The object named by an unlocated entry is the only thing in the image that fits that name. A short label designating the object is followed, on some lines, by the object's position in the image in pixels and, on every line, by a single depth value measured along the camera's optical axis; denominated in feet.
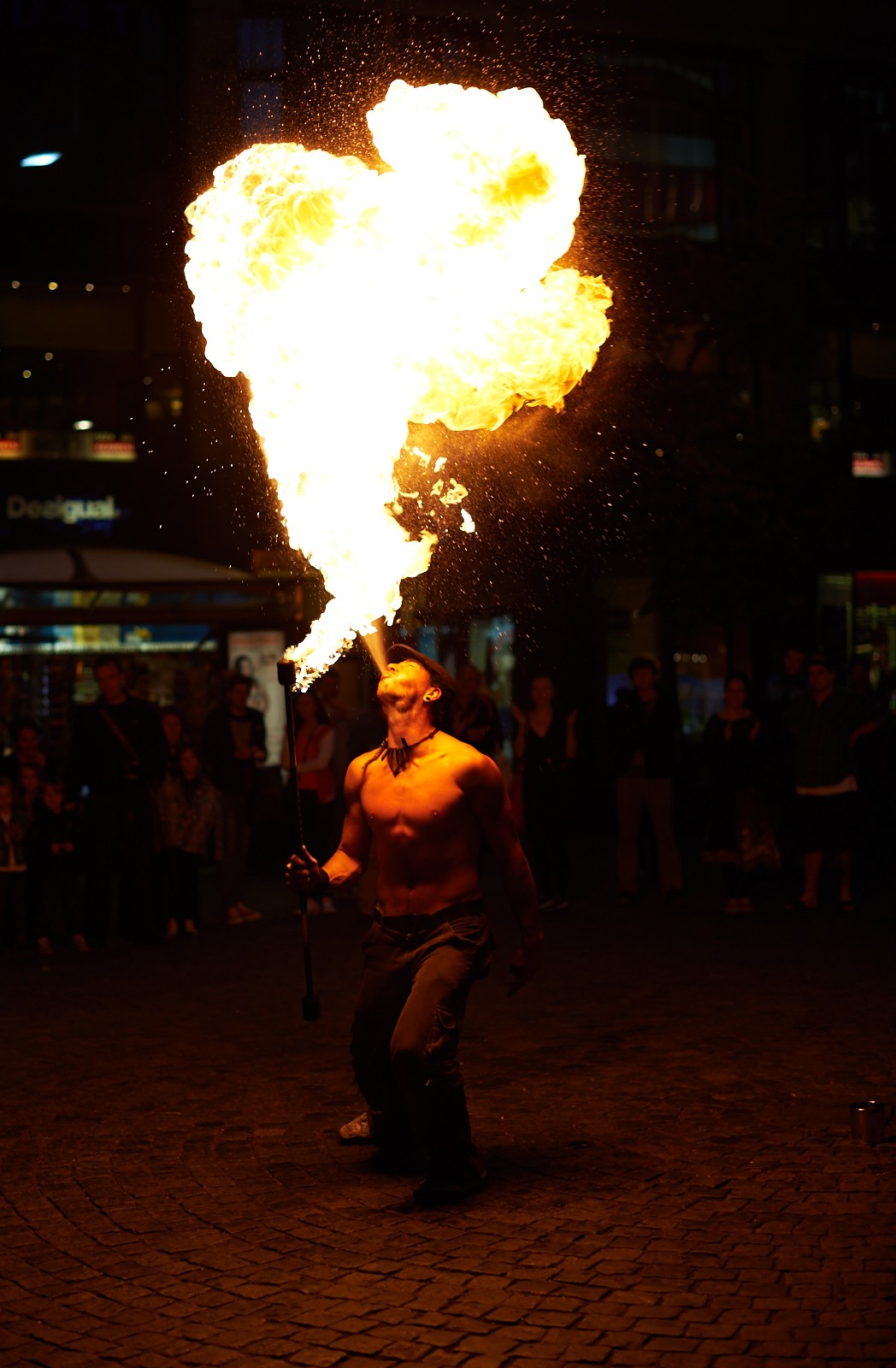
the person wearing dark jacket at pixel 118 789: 38.86
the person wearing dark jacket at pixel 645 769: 43.19
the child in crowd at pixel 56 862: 38.47
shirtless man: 18.83
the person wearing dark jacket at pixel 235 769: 42.06
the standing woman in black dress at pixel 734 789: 41.09
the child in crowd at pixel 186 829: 39.60
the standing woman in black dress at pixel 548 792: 42.52
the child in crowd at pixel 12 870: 38.01
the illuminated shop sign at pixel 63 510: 64.18
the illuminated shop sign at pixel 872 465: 77.87
